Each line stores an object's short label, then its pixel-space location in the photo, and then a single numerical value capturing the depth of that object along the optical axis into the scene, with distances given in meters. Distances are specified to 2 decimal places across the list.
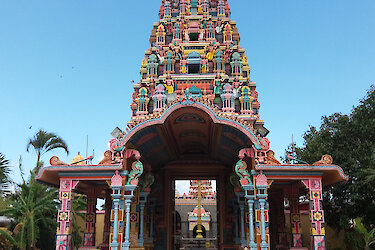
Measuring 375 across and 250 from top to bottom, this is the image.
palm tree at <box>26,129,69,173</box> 20.22
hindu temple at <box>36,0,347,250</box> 10.15
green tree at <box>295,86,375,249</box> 14.83
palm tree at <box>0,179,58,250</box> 14.28
